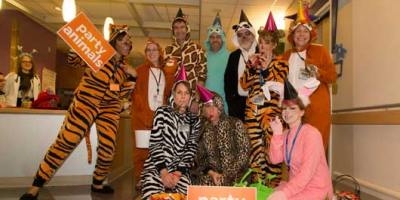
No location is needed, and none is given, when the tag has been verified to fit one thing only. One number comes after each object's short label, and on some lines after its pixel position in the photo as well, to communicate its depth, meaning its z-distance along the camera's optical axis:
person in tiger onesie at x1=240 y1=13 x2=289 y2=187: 2.83
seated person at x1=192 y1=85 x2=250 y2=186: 2.58
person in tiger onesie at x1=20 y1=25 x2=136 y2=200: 3.40
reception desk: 4.16
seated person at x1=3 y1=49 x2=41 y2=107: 5.17
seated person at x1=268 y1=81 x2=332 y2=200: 2.12
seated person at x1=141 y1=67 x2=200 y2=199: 2.54
